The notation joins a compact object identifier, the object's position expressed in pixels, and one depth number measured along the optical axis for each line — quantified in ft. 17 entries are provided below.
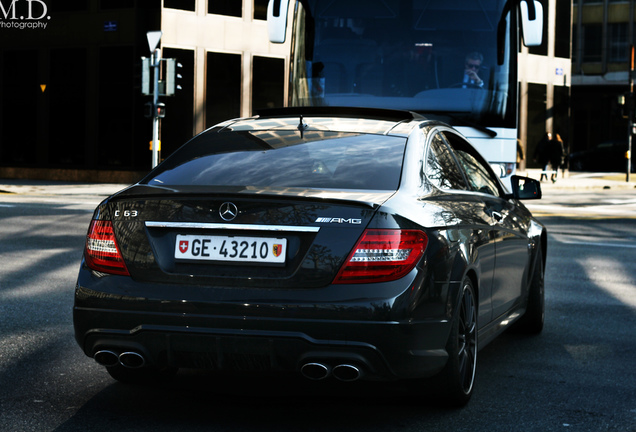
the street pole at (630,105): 109.50
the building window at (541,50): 126.82
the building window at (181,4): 101.30
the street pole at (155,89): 79.05
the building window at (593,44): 185.68
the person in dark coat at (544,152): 107.65
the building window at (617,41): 183.93
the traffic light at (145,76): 78.89
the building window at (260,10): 107.45
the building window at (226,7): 104.37
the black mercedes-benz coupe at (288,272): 13.39
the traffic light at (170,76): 79.30
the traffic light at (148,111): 78.78
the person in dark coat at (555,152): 106.63
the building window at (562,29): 130.00
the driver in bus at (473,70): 36.76
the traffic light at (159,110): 78.87
